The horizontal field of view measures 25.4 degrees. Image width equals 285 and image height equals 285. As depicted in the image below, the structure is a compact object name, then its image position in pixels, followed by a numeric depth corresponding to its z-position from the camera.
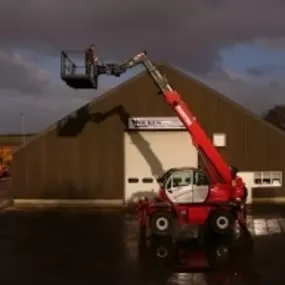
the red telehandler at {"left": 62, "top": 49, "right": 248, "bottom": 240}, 18.72
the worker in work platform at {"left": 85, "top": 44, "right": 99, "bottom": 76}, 23.61
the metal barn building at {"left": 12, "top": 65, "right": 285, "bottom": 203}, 29.14
